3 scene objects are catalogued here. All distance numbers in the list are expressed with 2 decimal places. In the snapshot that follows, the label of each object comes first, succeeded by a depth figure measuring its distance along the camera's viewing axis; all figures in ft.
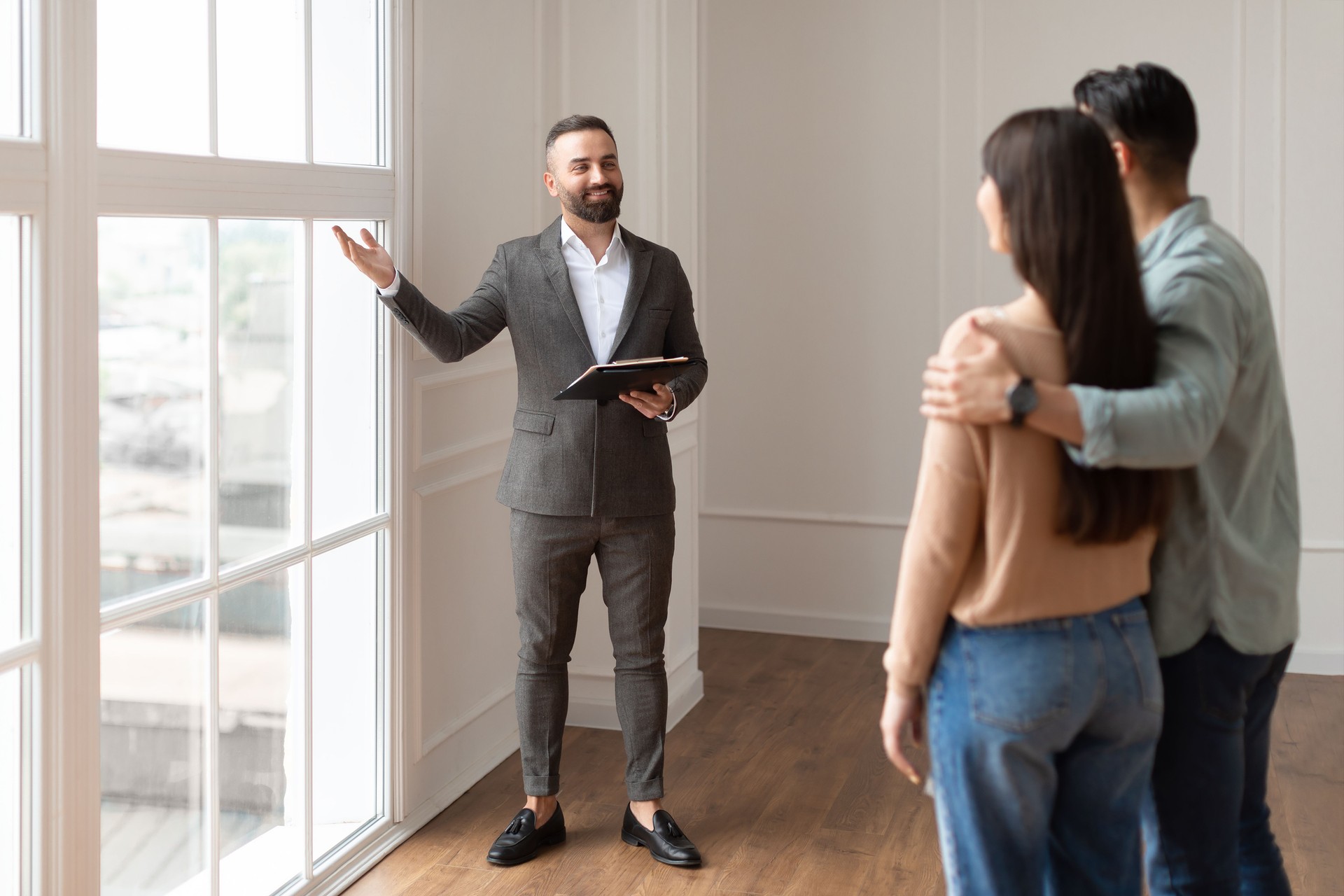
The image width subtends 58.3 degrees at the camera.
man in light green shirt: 4.86
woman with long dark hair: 4.52
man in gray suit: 9.00
